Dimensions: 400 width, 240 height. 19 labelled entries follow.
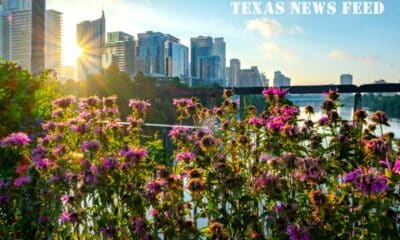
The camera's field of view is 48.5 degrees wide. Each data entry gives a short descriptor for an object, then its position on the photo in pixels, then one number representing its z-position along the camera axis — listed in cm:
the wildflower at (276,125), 170
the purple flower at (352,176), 121
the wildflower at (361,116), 168
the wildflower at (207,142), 171
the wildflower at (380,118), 156
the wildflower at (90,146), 183
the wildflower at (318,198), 122
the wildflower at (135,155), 171
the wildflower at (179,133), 191
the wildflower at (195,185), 151
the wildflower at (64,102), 236
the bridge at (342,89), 274
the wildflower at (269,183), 143
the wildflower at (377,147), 122
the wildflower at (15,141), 196
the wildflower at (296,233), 131
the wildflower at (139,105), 230
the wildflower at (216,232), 147
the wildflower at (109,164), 168
